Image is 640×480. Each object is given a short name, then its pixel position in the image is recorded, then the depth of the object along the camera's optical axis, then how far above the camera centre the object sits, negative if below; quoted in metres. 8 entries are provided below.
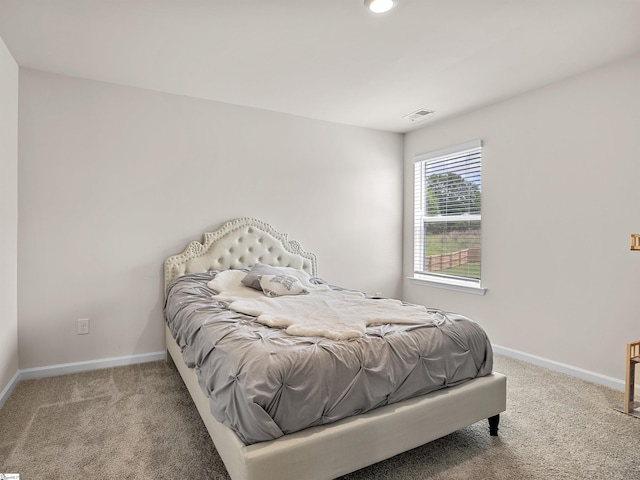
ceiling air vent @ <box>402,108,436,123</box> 3.68 +1.28
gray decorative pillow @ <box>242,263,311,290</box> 2.98 -0.33
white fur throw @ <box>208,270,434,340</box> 1.85 -0.46
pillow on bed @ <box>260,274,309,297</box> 2.85 -0.40
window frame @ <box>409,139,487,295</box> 3.71 +0.20
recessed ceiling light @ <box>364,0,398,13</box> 1.94 +1.25
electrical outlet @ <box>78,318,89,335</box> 2.94 -0.76
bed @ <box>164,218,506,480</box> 1.34 -0.83
